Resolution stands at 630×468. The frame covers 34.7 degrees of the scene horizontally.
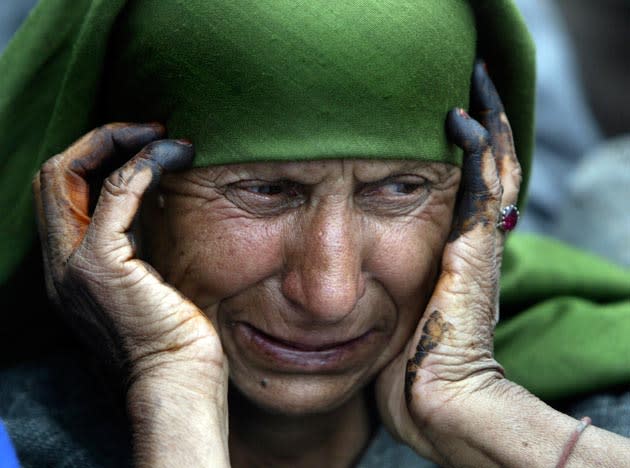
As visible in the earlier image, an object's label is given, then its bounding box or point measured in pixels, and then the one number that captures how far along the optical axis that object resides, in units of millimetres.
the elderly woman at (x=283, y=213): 2641
